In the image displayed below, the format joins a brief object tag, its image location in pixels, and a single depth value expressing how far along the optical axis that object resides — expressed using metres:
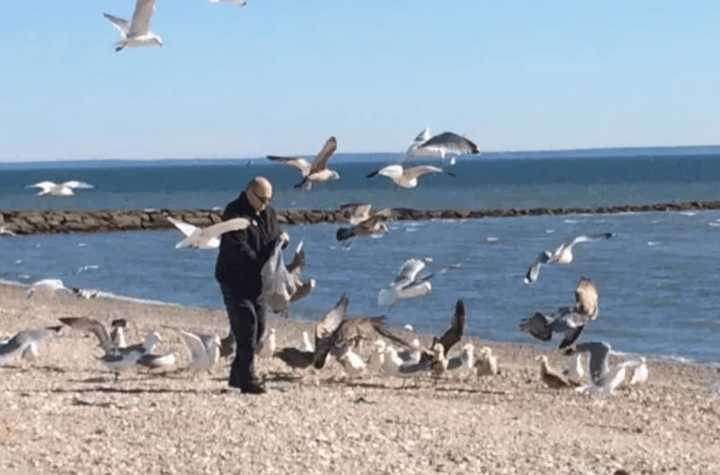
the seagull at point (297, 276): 14.09
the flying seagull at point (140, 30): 13.05
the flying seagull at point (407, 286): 15.20
